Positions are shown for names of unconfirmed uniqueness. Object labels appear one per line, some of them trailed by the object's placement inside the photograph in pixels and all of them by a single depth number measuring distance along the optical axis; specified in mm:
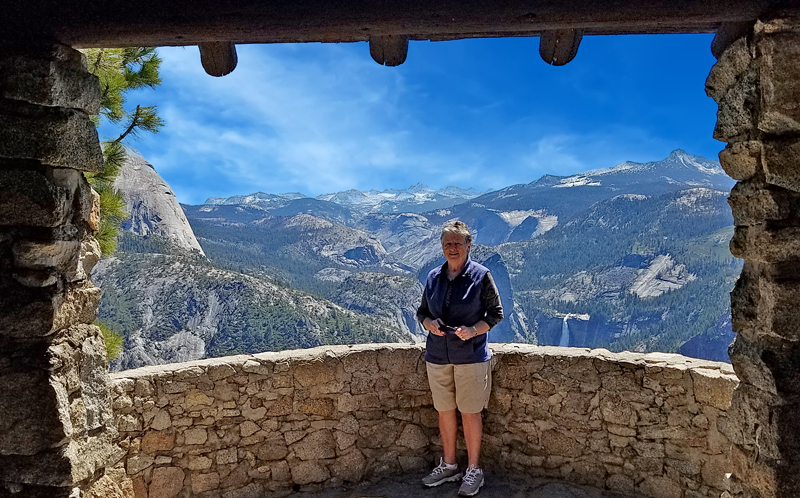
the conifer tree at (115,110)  5273
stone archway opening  2402
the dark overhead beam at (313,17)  2539
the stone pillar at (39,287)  2396
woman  3904
